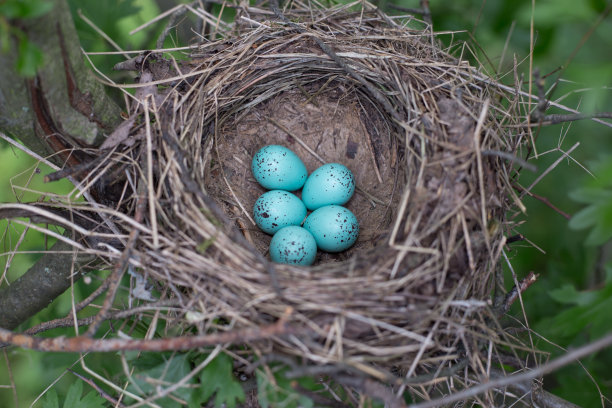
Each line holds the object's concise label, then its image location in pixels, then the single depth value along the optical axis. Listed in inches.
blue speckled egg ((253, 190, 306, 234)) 20.1
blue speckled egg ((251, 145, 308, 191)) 20.3
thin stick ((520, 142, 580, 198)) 18.7
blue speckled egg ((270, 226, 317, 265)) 19.5
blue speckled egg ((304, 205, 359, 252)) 19.8
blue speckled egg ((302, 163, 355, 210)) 20.2
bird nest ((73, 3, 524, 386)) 17.4
